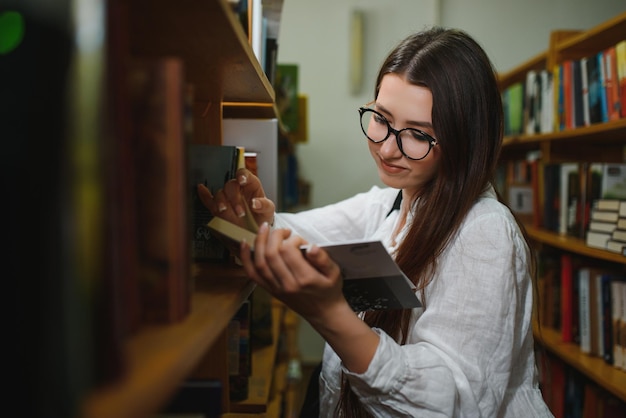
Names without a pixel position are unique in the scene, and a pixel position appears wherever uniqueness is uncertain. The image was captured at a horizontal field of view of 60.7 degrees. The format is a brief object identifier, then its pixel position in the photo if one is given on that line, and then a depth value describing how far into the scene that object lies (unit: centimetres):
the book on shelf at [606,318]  195
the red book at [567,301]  219
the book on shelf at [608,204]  190
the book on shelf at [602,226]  191
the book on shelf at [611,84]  193
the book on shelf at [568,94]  221
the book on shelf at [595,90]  202
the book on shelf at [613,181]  192
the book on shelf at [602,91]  200
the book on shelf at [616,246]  182
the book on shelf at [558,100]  229
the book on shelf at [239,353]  122
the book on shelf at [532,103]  259
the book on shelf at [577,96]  216
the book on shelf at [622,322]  187
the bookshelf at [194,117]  34
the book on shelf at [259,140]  127
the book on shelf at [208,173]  89
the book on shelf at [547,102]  243
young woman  75
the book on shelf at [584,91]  211
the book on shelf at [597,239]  194
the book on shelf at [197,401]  59
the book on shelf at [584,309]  206
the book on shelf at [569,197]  220
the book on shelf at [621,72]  188
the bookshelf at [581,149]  188
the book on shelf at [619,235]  182
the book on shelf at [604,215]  190
